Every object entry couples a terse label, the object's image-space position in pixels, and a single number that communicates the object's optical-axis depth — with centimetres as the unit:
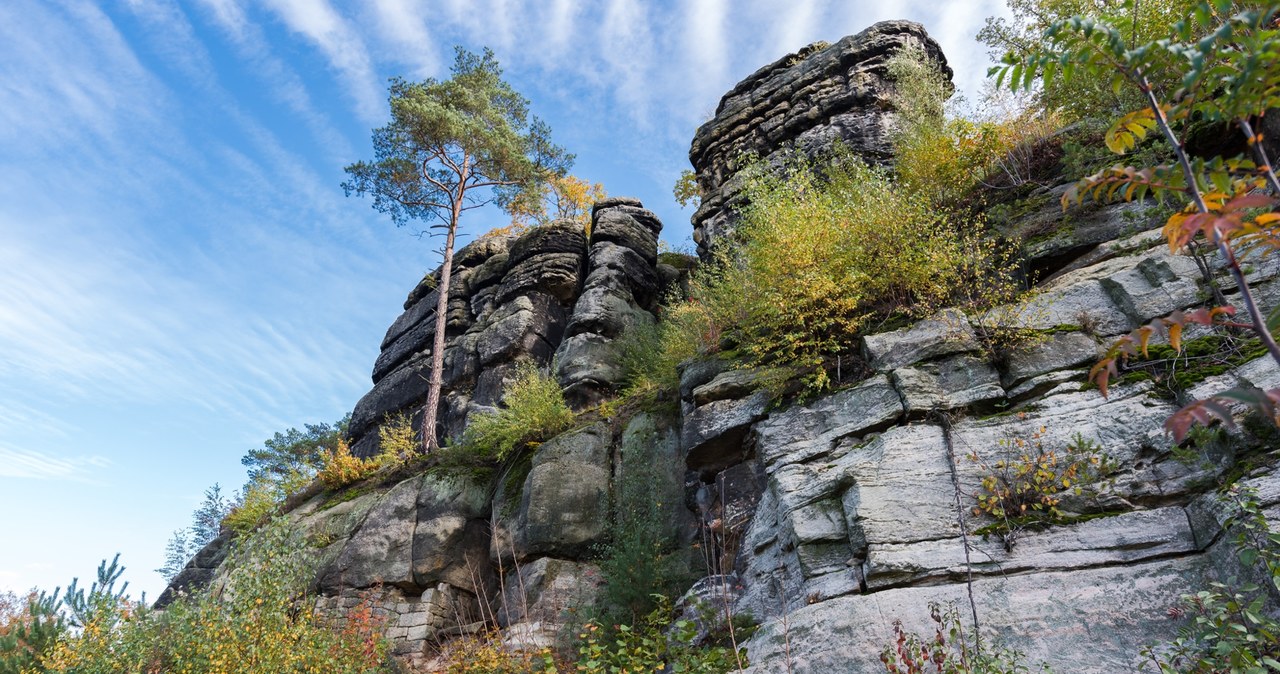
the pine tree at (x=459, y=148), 1950
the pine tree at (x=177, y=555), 2896
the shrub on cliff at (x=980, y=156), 1002
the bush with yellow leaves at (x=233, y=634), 732
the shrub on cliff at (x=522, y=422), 1231
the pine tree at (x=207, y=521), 3128
